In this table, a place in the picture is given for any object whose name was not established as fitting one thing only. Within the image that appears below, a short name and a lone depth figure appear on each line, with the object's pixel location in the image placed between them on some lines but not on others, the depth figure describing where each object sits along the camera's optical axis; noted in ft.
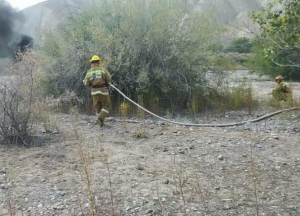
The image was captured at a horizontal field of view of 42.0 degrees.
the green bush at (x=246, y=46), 93.67
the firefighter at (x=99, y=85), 25.45
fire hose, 25.16
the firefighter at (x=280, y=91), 31.59
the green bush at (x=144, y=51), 30.96
